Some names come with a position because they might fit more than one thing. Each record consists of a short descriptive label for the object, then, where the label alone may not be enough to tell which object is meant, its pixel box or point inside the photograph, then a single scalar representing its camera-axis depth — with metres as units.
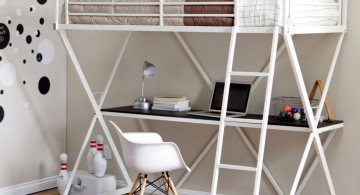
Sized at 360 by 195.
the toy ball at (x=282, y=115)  4.24
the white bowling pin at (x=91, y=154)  5.07
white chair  3.91
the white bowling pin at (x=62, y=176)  5.04
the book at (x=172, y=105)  4.66
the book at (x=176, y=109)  4.66
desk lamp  4.80
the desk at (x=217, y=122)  4.03
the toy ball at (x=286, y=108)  4.25
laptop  4.41
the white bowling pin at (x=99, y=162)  4.99
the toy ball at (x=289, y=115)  4.22
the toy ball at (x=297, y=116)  4.19
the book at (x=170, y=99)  4.67
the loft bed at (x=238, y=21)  3.72
